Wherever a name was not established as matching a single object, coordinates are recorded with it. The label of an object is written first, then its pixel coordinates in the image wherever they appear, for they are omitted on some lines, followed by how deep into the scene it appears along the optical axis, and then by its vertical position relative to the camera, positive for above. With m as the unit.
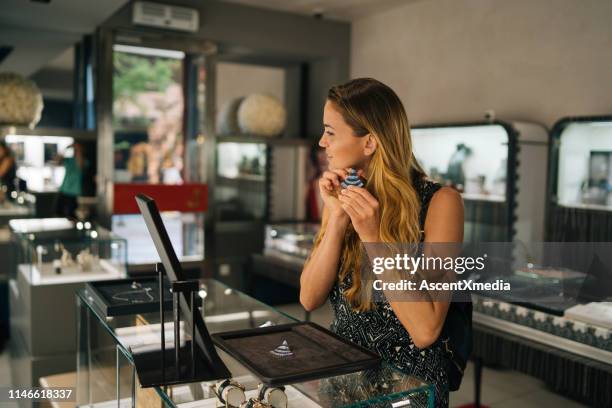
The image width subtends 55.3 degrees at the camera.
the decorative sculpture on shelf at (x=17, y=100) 4.29 +0.50
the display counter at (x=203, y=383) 1.22 -0.47
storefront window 5.02 +0.50
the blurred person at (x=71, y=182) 4.86 -0.12
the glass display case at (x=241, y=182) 5.56 -0.10
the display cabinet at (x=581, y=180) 3.58 +0.00
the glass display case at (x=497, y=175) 3.96 +0.02
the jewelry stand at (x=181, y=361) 1.29 -0.45
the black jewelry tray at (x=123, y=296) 1.88 -0.44
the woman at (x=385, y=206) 1.39 -0.07
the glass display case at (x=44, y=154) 4.69 +0.12
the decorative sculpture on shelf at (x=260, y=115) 5.44 +0.54
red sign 4.89 -0.23
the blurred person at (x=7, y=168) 4.66 -0.01
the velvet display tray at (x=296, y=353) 1.22 -0.41
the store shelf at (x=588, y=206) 3.57 -0.16
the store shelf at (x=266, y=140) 5.48 +0.32
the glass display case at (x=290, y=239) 4.66 -0.54
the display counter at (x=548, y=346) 2.44 -0.76
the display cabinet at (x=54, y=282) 3.06 -0.60
